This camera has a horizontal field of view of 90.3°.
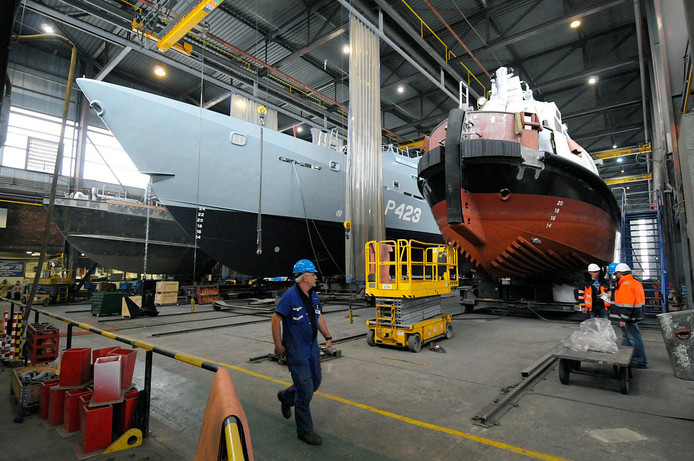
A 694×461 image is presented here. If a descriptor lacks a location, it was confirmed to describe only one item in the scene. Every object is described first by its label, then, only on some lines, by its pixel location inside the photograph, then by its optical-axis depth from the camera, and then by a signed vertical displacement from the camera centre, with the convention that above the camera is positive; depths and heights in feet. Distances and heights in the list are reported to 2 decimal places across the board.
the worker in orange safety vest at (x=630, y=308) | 13.60 -1.50
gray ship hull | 26.66 +7.84
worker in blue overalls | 8.43 -1.98
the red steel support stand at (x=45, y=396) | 9.53 -3.67
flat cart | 11.10 -2.92
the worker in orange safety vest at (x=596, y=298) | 18.67 -1.57
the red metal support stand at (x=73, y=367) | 9.25 -2.77
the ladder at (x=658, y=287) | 23.53 -1.14
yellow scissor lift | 16.99 -2.05
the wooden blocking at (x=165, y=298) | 37.47 -3.67
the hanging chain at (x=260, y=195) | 28.50 +6.28
